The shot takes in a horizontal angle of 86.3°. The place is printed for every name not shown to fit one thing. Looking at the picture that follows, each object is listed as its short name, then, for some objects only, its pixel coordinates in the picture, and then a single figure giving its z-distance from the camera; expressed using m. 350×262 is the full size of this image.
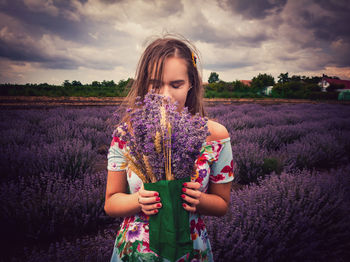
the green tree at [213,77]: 79.25
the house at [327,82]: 62.97
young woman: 0.99
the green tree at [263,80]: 59.47
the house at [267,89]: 64.53
